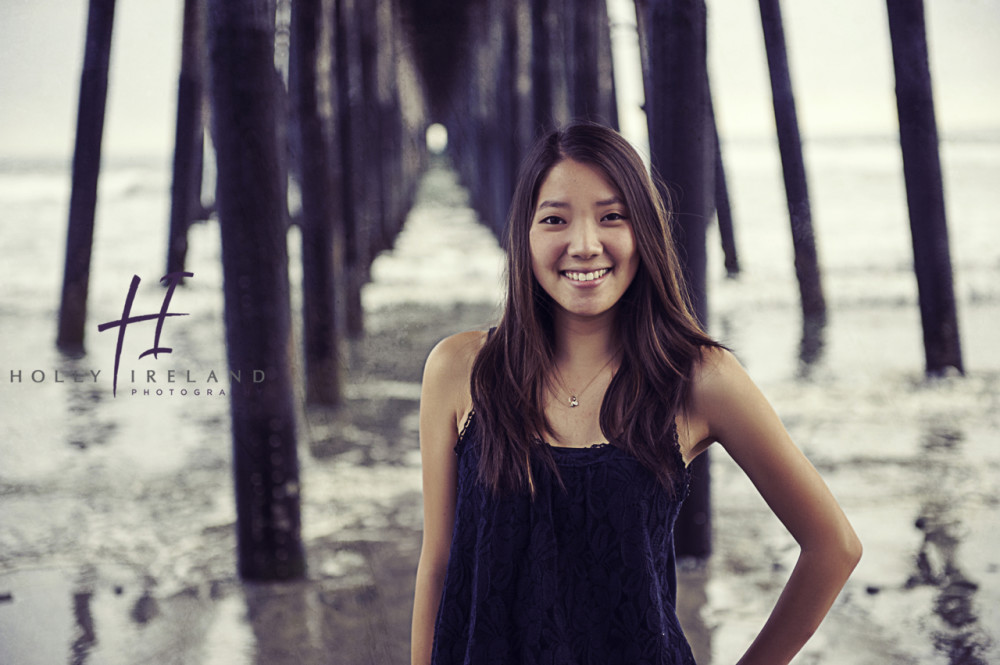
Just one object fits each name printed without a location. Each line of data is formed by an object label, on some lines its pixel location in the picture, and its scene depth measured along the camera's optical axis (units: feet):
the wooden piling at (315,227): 15.90
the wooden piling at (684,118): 9.12
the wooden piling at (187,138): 22.52
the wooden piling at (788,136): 21.63
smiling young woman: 3.70
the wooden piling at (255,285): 8.86
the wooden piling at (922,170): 16.33
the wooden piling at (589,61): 22.50
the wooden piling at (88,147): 18.69
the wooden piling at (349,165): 22.34
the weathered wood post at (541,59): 24.93
